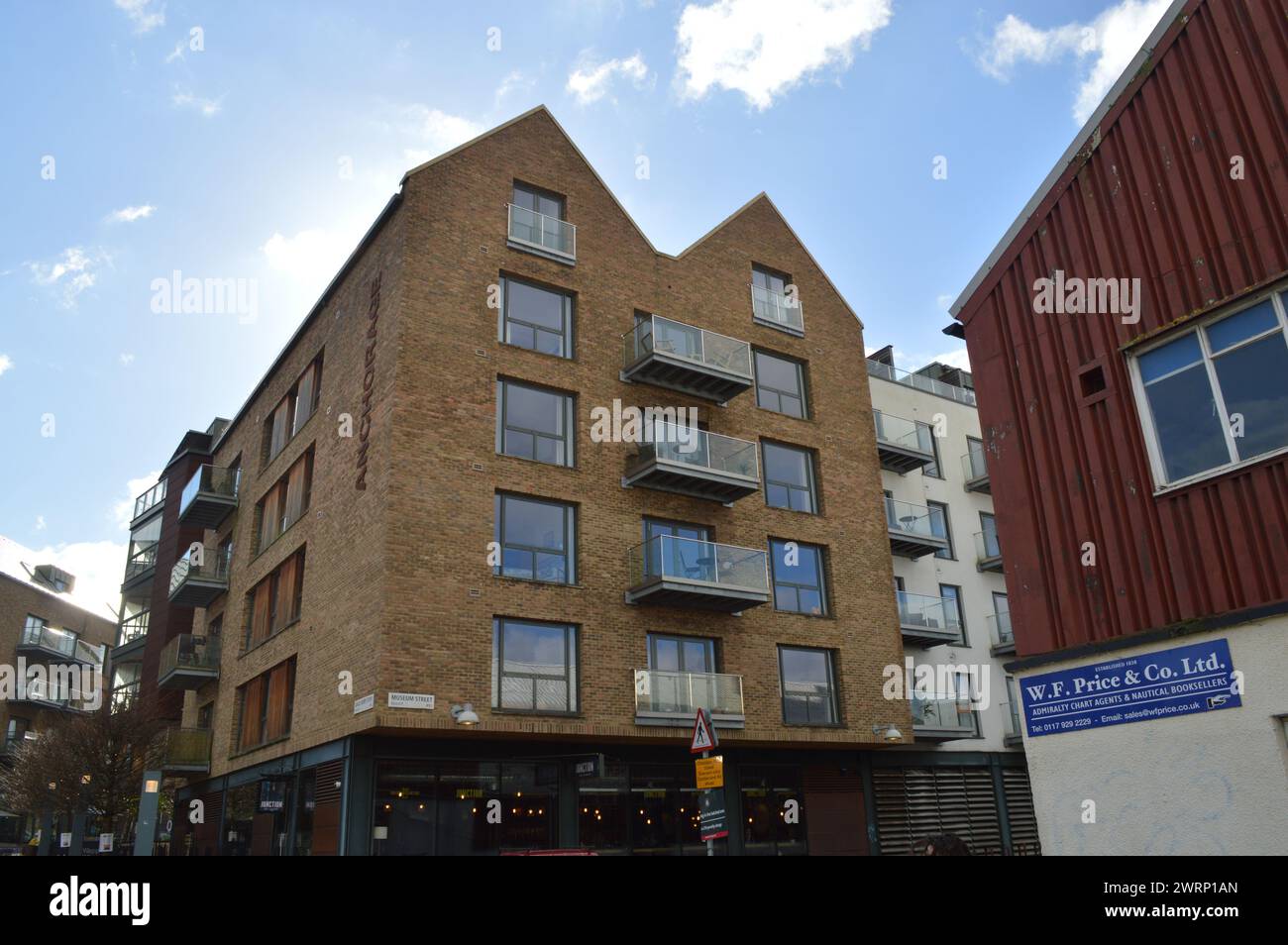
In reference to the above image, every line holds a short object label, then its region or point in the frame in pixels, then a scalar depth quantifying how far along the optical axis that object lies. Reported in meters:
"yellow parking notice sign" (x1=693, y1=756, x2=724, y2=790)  10.67
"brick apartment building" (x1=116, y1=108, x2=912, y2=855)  19.41
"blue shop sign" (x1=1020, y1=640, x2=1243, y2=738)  8.30
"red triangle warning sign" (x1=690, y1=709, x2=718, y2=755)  11.32
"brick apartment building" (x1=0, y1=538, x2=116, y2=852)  46.88
